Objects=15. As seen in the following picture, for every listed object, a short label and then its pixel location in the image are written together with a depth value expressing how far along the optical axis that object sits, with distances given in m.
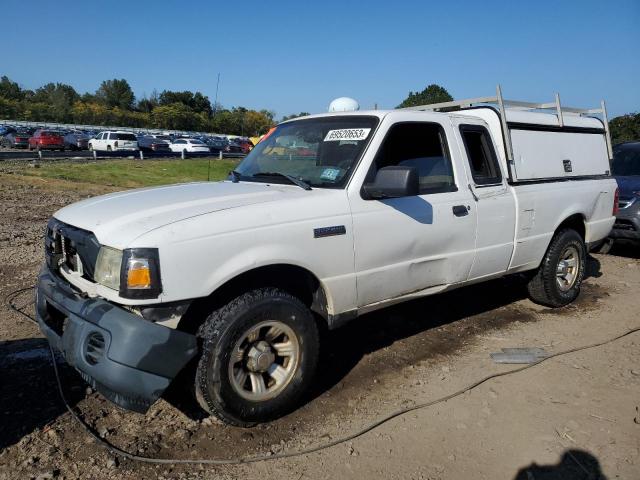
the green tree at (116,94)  103.44
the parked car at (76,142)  37.63
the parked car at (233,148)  42.42
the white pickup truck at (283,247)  2.73
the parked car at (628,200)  8.01
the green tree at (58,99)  83.69
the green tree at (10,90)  91.44
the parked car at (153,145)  37.56
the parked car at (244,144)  44.26
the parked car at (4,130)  43.28
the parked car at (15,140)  37.31
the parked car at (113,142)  35.56
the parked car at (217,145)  40.52
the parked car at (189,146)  37.75
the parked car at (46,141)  34.00
